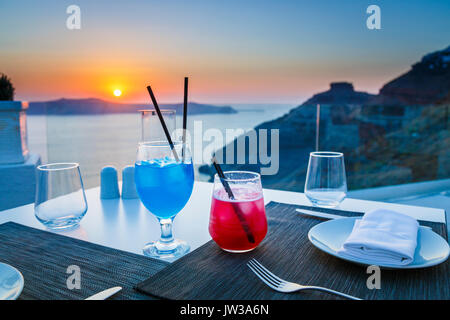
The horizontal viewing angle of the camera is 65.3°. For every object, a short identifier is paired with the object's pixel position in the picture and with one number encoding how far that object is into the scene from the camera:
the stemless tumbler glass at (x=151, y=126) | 0.94
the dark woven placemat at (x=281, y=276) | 0.48
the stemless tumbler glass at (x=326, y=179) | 0.88
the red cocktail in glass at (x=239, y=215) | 0.62
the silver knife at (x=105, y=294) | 0.47
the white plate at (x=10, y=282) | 0.47
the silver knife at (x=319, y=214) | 0.82
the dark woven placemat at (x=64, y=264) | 0.51
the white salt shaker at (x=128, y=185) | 1.04
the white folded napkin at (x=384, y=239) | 0.54
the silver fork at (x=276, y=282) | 0.49
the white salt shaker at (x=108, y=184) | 1.05
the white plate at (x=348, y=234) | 0.55
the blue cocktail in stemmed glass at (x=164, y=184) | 0.67
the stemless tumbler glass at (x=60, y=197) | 0.76
